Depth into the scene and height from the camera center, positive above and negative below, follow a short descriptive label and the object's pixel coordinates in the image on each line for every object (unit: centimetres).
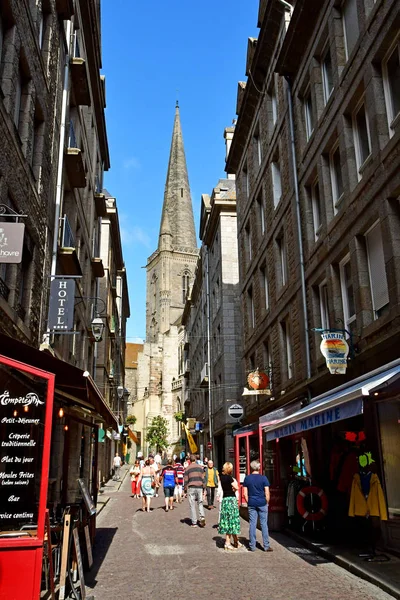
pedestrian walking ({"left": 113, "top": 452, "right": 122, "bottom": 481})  3755 -24
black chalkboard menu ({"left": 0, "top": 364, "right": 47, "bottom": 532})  604 +15
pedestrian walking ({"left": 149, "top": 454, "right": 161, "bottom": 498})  2002 -8
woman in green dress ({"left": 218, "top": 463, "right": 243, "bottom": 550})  1115 -116
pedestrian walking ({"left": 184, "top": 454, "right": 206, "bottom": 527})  1512 -77
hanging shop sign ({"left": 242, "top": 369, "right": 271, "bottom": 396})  1933 +264
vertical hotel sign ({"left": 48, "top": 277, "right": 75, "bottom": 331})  1397 +396
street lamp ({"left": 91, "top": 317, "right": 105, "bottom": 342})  1895 +451
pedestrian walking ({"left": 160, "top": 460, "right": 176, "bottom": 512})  1922 -71
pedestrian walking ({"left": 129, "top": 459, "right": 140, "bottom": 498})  2528 -72
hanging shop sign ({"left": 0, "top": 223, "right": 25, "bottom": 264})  822 +324
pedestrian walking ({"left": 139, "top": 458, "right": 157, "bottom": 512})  1912 -65
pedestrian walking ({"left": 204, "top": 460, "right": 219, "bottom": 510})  1997 -66
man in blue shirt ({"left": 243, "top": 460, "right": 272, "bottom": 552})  1112 -76
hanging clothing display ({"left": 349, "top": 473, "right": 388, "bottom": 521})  921 -66
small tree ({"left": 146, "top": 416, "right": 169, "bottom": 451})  7200 +368
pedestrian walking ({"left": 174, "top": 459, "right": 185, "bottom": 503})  2412 -90
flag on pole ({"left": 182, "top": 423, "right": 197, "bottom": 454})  4275 +139
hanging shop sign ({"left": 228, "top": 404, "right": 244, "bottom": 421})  2406 +212
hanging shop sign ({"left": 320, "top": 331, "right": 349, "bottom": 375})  1170 +220
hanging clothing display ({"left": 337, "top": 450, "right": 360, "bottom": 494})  1166 -24
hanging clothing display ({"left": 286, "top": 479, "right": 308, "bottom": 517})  1281 -74
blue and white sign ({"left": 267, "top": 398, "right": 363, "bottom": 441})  794 +68
